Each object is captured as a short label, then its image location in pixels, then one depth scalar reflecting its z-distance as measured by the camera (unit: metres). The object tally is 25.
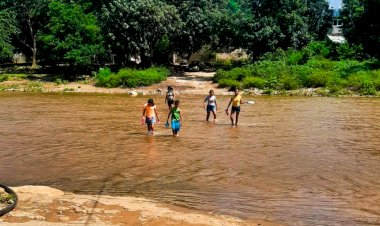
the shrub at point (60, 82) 41.32
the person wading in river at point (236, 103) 19.23
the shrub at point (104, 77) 39.25
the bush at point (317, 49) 43.28
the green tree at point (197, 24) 46.00
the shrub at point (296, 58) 41.72
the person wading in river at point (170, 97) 22.19
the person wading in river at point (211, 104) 20.31
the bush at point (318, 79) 35.38
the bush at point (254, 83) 36.31
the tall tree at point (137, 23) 41.34
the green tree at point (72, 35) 42.31
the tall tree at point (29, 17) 50.78
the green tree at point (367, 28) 42.75
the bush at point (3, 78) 42.47
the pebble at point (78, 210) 8.45
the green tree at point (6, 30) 45.47
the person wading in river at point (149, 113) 16.56
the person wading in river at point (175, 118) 16.41
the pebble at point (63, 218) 8.05
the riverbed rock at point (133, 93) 35.07
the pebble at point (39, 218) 8.01
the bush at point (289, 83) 35.62
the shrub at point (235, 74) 38.41
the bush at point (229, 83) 36.38
